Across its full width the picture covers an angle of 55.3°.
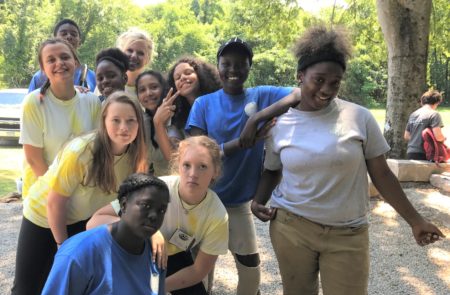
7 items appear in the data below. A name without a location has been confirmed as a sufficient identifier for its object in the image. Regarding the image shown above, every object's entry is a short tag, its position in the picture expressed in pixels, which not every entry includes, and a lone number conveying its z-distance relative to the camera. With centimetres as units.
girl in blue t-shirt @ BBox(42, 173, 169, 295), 187
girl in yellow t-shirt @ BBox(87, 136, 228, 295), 254
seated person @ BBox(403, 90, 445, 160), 741
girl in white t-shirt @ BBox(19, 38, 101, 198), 283
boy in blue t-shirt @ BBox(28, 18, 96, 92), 410
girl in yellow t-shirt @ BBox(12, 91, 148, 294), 249
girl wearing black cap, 291
